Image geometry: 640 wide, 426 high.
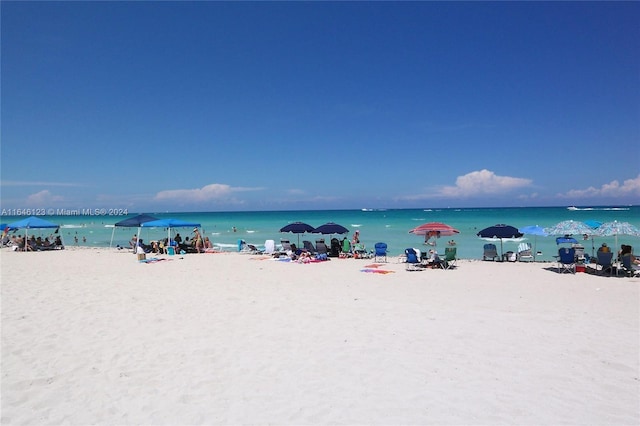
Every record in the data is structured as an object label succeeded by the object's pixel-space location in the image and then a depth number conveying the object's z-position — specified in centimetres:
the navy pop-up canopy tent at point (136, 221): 1914
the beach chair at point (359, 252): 1689
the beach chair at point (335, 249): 1720
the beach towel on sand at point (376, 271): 1226
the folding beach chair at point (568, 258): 1194
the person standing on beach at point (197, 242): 1924
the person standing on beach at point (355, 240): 1769
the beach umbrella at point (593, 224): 1335
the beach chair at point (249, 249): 1883
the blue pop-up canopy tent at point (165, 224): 1823
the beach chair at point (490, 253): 1605
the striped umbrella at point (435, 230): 1413
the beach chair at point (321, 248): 1661
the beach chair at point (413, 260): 1309
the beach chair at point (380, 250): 1560
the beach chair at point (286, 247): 1710
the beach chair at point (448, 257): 1328
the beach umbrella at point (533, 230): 1427
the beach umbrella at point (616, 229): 1157
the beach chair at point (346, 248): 1712
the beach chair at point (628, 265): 1132
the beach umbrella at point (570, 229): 1261
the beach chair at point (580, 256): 1334
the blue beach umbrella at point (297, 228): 1698
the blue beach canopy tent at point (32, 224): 2007
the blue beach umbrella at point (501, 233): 1394
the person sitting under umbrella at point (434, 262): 1367
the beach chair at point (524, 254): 1566
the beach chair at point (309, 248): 1673
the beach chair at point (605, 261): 1164
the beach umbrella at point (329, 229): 1639
